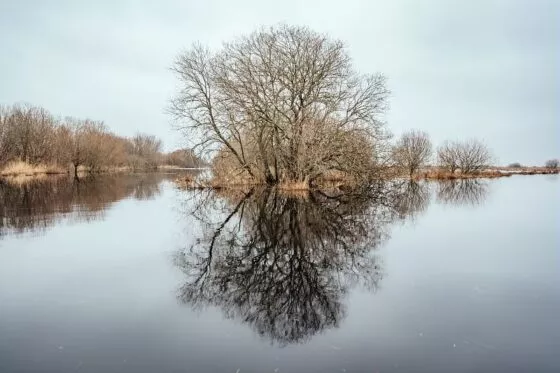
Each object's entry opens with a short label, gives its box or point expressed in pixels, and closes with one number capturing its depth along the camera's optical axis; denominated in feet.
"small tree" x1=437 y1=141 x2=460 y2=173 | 180.34
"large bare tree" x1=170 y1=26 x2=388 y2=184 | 83.97
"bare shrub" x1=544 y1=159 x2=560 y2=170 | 307.48
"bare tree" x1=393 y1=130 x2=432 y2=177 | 163.53
